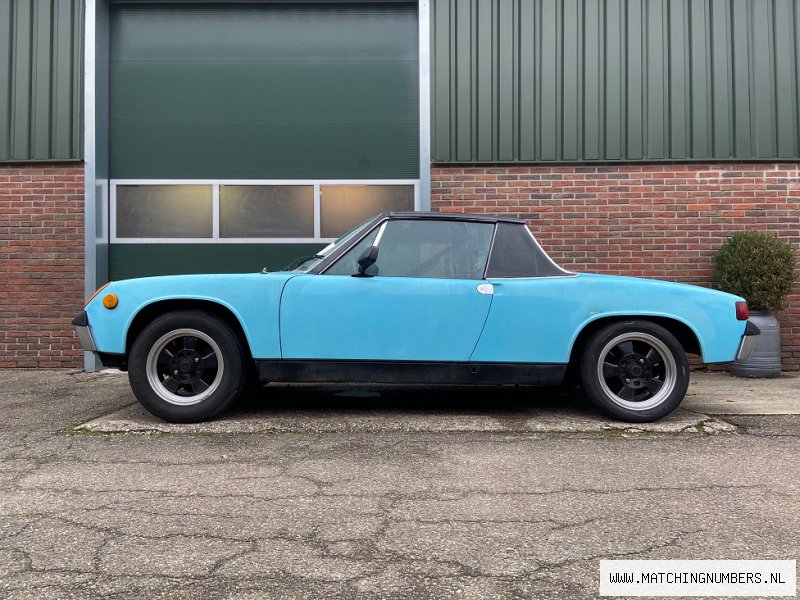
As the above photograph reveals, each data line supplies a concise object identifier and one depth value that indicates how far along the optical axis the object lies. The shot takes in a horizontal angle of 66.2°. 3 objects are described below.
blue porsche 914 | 4.14
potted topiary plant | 6.62
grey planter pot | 6.64
